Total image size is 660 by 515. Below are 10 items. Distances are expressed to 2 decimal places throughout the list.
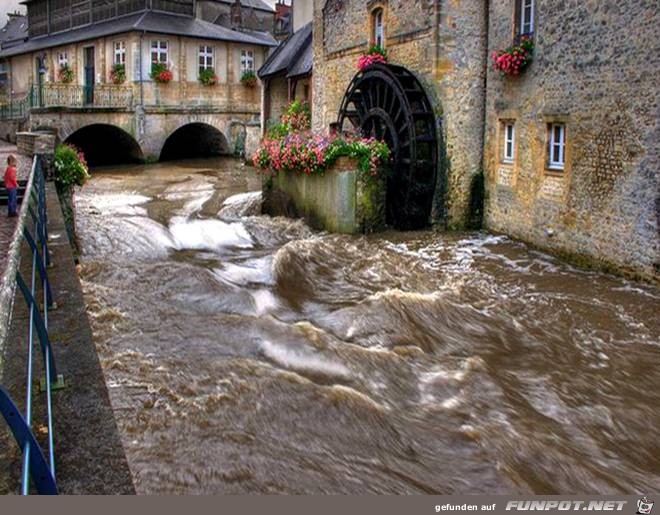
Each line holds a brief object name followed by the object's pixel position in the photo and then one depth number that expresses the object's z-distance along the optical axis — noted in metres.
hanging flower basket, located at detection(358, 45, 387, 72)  15.22
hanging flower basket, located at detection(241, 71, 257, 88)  32.16
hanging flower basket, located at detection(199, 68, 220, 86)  30.83
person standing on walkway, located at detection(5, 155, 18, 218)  10.02
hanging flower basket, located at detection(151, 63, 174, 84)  29.38
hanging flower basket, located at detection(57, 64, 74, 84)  32.59
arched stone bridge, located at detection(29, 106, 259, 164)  26.27
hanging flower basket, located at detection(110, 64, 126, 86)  29.59
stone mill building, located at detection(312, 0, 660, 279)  9.73
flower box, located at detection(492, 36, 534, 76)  11.87
